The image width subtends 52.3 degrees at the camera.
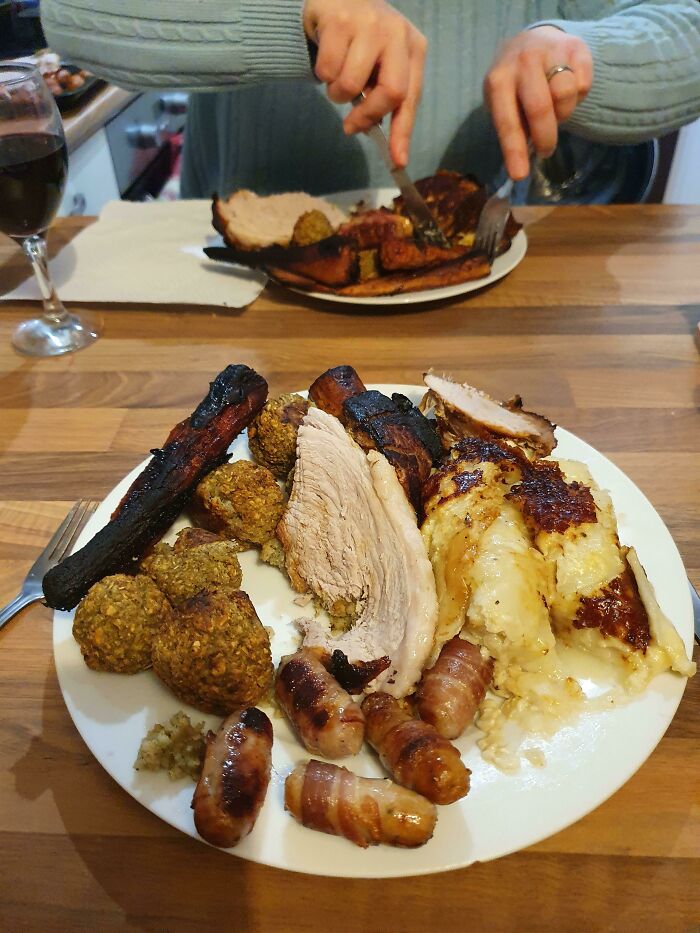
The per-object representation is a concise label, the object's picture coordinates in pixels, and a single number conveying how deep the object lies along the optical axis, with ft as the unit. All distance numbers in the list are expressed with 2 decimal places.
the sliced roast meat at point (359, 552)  1.07
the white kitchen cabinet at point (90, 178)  3.51
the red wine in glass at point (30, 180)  1.61
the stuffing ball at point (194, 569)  1.12
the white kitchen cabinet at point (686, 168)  4.27
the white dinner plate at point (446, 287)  1.85
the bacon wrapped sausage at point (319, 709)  0.92
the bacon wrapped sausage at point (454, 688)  0.94
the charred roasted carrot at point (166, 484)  1.11
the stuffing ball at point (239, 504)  1.24
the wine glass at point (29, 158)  1.60
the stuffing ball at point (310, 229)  1.97
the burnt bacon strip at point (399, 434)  1.26
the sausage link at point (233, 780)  0.83
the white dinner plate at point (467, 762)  0.84
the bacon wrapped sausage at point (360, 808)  0.83
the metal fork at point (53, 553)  1.22
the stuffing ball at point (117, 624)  1.01
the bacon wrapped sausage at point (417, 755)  0.86
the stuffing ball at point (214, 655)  0.96
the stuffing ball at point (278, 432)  1.35
